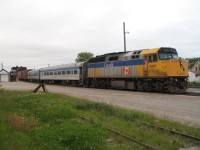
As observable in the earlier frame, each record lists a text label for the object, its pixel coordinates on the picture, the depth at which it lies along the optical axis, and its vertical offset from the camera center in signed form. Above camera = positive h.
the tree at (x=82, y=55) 81.84 +9.50
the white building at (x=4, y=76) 59.26 +1.19
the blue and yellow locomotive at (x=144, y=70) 16.61 +0.65
